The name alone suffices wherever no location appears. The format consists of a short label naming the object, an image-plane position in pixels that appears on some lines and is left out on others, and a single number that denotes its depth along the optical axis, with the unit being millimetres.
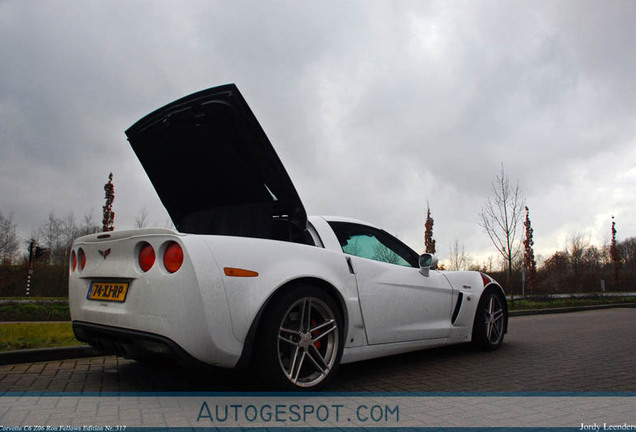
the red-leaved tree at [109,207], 27672
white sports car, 2891
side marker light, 2929
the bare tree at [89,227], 35141
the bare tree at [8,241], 37969
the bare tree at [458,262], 29139
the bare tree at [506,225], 17156
